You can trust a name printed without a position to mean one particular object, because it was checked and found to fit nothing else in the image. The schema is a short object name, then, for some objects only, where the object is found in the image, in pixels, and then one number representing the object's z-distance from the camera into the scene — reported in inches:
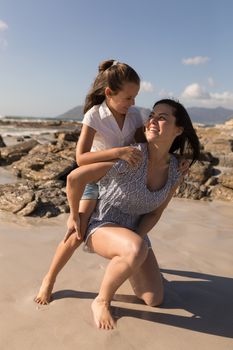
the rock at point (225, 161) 396.8
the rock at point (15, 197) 196.4
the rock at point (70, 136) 522.3
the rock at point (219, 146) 476.6
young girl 111.2
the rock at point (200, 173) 303.7
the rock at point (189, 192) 260.1
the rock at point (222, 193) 259.4
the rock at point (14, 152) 383.2
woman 104.2
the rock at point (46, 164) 298.1
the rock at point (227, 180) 270.6
